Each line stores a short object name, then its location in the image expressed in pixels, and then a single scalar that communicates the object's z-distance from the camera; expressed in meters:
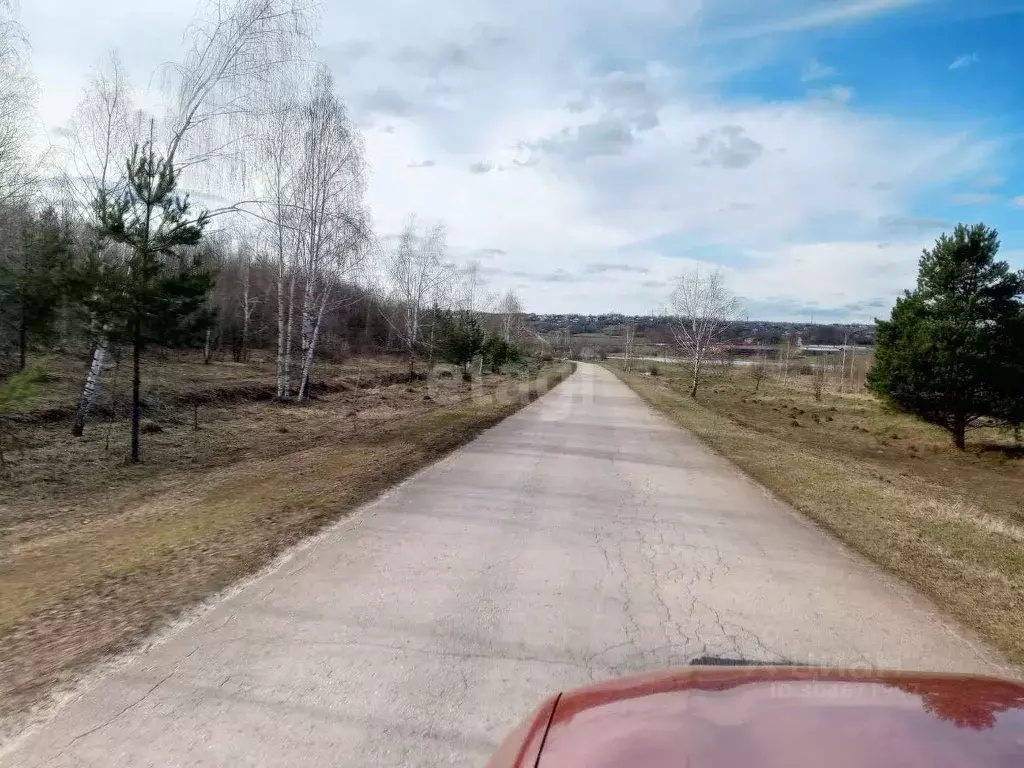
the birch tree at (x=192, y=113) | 11.07
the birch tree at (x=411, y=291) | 35.28
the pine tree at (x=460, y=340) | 35.44
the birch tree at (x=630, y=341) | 82.66
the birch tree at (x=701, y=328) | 35.19
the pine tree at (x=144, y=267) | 10.50
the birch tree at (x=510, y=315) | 60.87
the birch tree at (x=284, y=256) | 19.67
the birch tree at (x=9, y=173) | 13.05
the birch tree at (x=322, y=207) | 20.95
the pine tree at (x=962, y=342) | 18.02
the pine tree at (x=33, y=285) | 8.94
